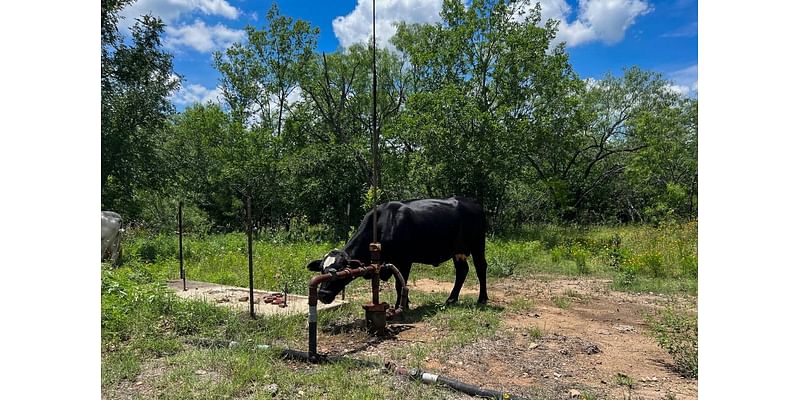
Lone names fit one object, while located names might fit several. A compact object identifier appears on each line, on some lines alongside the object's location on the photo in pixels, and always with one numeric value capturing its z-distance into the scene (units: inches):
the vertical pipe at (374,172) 214.7
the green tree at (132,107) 583.2
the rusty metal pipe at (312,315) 193.8
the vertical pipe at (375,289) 241.3
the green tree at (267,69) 1011.3
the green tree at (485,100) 706.2
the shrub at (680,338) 187.2
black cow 269.3
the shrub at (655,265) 430.0
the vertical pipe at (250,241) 250.5
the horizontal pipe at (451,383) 154.7
